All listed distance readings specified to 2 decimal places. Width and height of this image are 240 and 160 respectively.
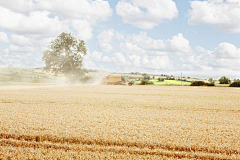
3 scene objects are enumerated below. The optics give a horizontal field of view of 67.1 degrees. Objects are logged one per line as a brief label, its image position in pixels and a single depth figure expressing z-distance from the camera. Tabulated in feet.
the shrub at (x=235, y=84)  174.60
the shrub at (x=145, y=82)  190.19
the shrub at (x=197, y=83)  185.57
